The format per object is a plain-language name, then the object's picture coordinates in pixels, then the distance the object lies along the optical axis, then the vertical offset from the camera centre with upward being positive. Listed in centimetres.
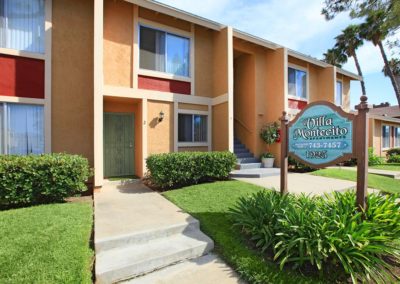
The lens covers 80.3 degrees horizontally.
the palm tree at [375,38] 2008 +898
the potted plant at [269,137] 1131 +20
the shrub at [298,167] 1148 -128
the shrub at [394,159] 1829 -138
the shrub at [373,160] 1661 -133
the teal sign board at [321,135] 410 +11
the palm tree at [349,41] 2347 +1019
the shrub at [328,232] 326 -140
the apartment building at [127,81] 746 +230
